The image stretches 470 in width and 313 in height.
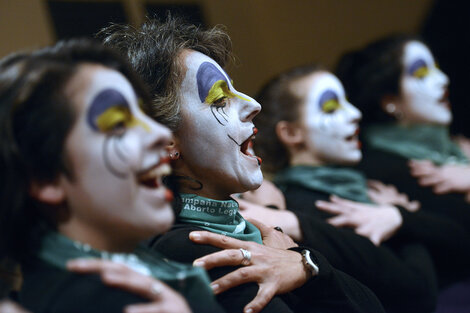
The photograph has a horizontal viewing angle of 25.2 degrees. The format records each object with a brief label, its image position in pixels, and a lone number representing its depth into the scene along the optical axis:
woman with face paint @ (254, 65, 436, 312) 1.71
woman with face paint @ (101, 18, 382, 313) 1.40
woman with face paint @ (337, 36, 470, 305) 2.03
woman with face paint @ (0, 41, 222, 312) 1.18
